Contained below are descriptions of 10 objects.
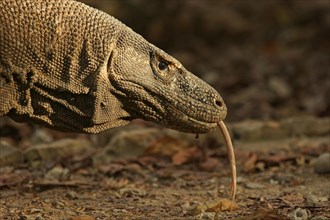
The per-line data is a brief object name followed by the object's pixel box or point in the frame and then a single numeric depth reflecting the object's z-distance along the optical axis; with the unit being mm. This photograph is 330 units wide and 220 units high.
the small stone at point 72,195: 9564
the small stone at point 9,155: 11359
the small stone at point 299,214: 7755
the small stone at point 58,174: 10727
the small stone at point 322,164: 10470
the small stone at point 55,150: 11641
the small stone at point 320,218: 7658
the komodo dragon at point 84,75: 7762
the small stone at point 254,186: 10062
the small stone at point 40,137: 13078
